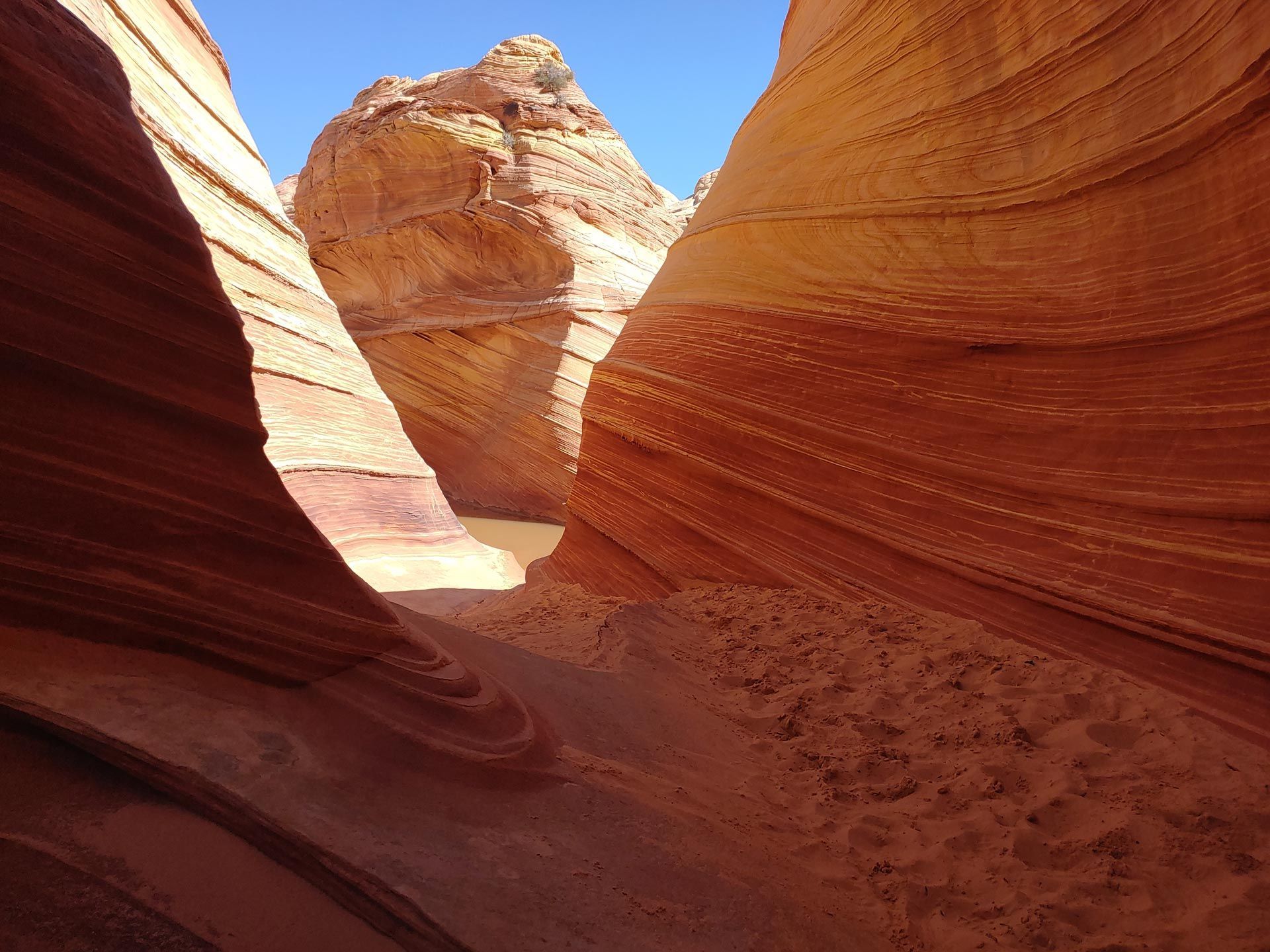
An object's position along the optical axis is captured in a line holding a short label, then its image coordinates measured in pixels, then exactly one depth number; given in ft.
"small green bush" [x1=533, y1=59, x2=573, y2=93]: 39.17
